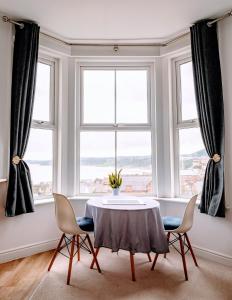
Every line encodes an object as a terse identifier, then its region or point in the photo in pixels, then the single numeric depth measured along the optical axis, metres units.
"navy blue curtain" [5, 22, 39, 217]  2.78
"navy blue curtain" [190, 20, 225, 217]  2.74
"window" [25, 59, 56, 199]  3.23
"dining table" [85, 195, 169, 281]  2.23
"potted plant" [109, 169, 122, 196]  3.03
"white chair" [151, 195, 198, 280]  2.38
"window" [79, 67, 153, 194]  3.56
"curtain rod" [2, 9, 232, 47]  2.77
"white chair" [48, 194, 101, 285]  2.36
